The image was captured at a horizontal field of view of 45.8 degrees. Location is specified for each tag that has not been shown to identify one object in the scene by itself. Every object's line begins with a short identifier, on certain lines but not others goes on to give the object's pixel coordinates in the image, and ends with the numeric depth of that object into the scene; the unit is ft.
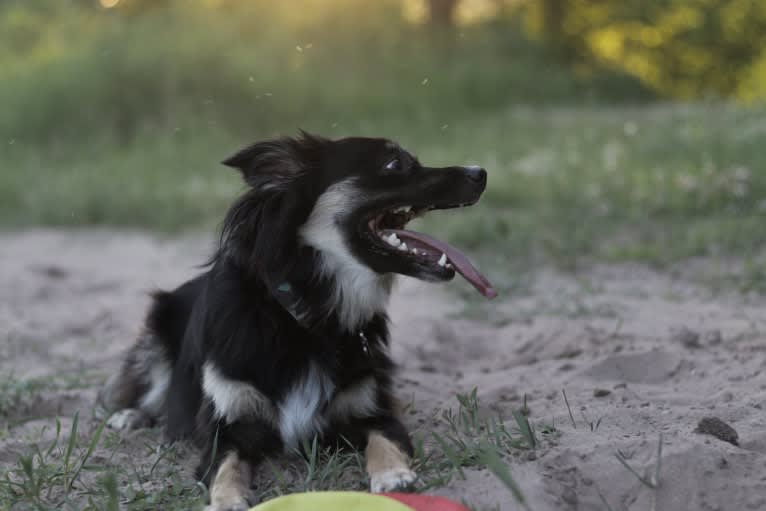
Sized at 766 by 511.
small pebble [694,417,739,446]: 9.70
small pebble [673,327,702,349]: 14.43
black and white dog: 10.60
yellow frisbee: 8.41
